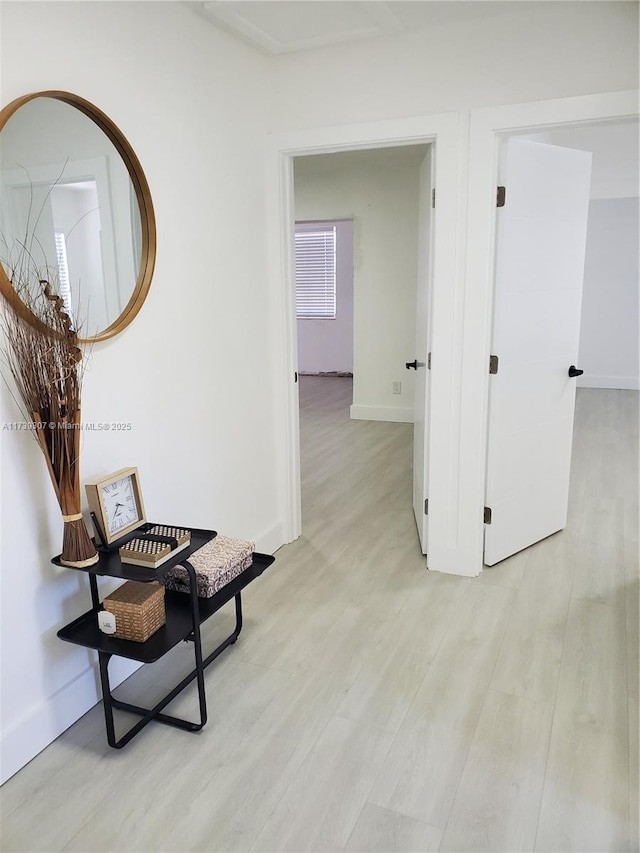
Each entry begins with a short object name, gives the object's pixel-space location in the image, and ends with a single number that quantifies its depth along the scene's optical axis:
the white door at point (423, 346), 2.91
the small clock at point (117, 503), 1.88
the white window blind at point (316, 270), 8.42
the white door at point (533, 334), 2.69
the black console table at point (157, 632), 1.76
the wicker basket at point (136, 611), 1.80
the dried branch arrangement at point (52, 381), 1.65
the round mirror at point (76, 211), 1.66
